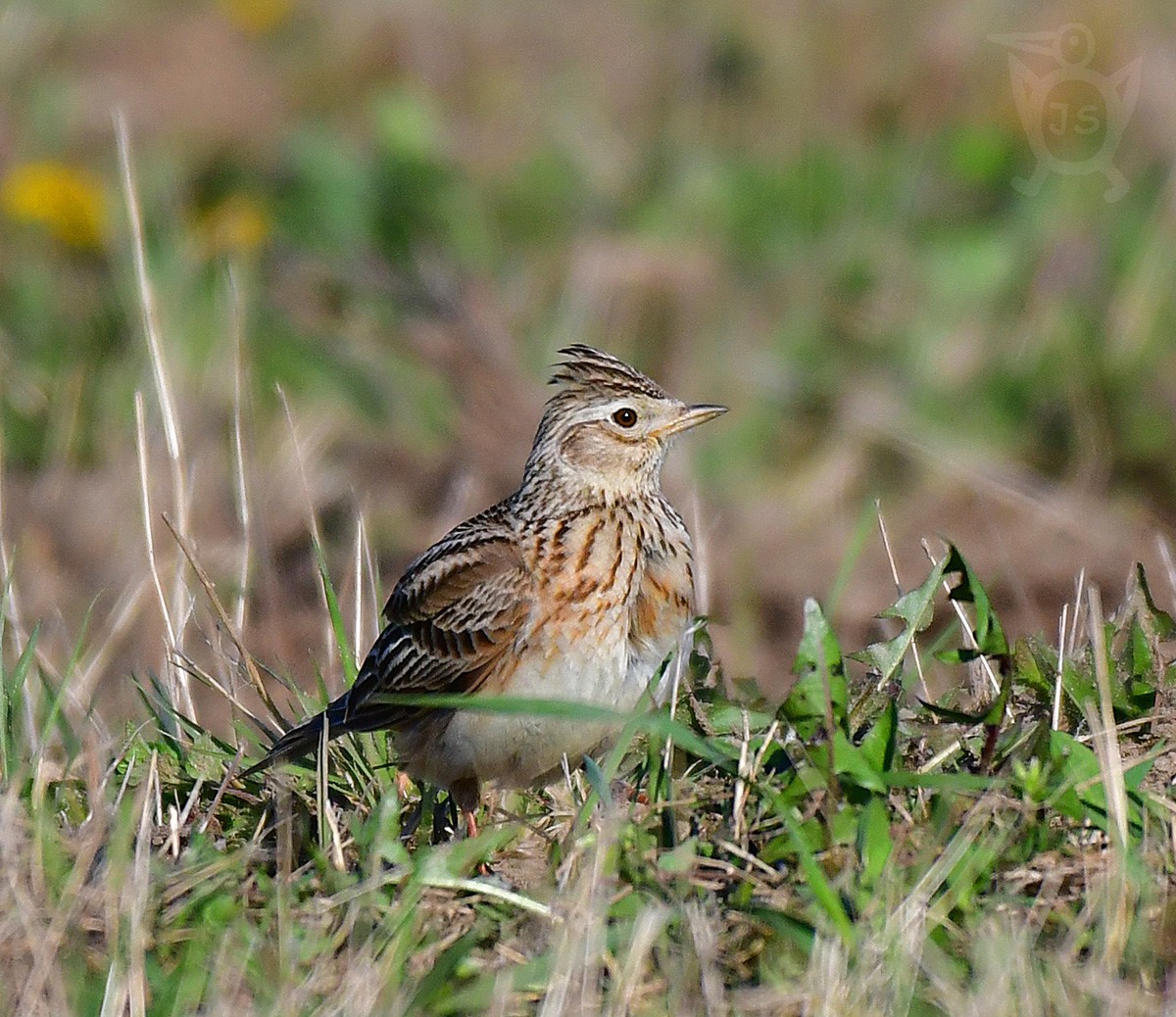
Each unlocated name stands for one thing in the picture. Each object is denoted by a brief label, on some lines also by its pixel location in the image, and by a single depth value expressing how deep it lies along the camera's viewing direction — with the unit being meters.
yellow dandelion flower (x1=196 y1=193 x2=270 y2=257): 11.38
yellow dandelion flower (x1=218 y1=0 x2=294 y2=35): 15.25
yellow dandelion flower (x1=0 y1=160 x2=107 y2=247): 12.11
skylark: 5.14
